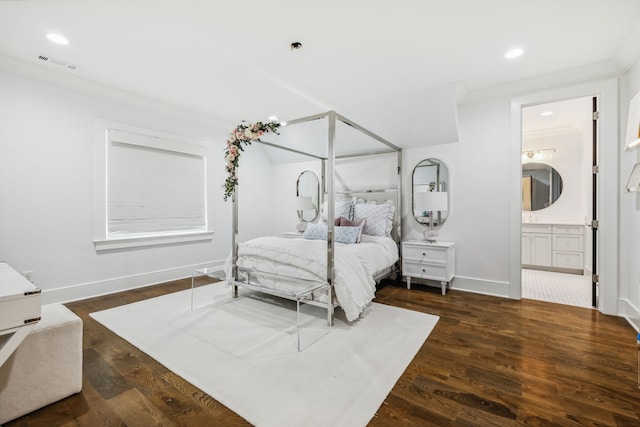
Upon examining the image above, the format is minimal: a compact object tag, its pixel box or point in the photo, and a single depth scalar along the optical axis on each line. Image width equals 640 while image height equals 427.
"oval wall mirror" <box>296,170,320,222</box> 5.34
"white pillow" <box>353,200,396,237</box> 4.24
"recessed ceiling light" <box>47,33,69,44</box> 2.55
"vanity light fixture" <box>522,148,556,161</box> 5.57
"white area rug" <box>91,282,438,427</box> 1.69
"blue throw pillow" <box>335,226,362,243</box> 3.87
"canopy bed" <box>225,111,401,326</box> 2.80
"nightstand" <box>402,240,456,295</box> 3.74
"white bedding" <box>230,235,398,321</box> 2.80
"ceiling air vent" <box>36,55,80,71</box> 2.94
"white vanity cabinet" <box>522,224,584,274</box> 4.96
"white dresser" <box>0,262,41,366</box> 1.34
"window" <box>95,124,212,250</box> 3.80
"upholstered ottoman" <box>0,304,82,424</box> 1.57
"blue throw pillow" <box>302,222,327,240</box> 4.03
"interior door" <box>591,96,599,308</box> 3.24
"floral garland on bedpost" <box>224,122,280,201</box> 3.22
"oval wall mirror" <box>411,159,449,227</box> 3.91
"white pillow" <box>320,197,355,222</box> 4.59
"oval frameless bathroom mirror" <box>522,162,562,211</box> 5.50
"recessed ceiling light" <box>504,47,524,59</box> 2.73
